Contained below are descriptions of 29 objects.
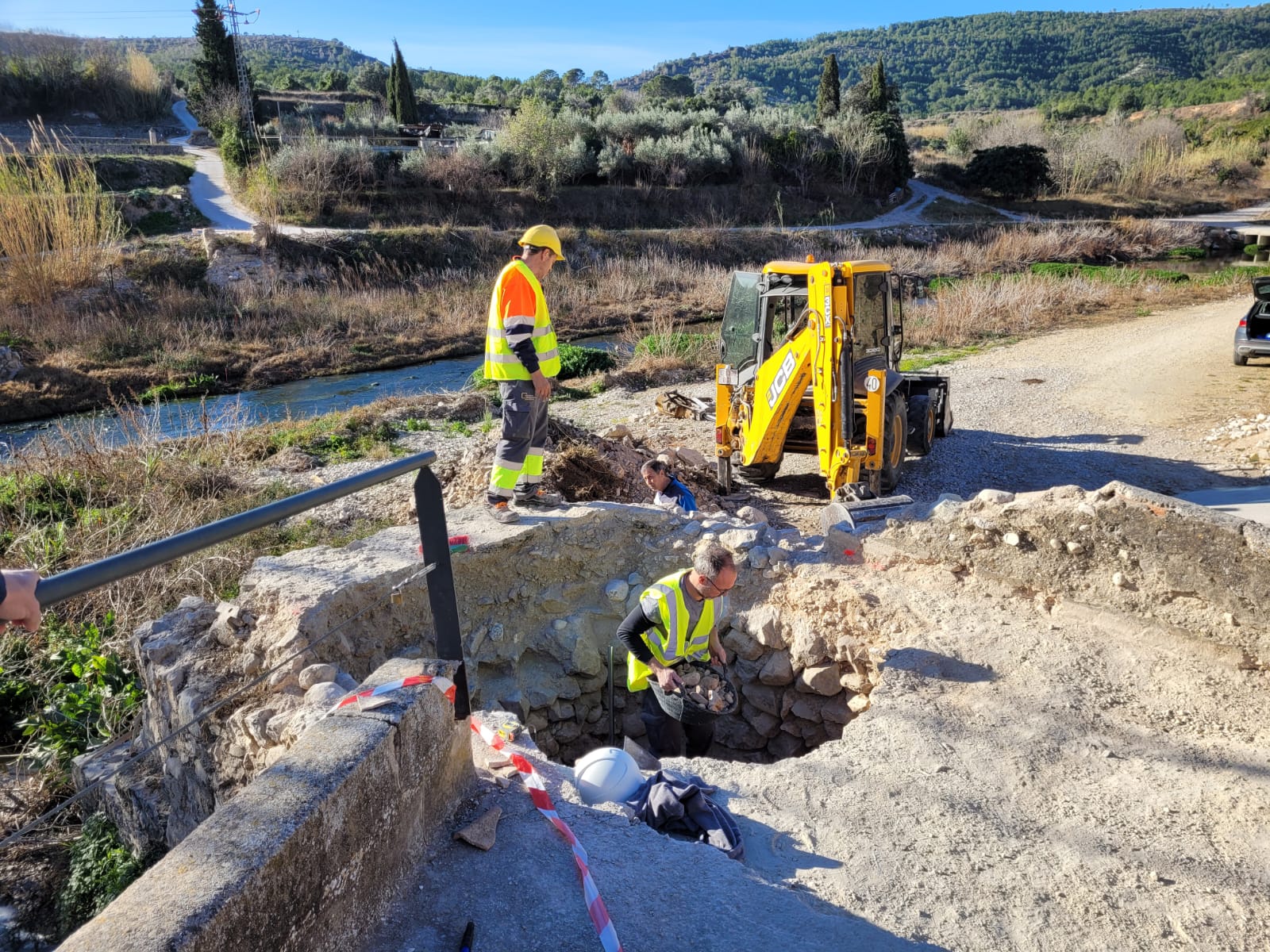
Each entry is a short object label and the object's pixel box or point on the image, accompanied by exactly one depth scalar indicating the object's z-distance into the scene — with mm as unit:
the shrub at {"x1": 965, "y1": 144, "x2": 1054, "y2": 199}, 41812
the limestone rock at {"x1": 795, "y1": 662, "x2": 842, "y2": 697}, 5609
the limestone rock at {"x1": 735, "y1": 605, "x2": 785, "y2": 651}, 5895
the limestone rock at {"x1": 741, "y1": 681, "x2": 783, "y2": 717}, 5953
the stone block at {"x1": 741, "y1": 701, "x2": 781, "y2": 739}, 5980
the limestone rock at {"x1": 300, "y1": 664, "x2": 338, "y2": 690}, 4152
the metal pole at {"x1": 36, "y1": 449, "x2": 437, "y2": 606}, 1646
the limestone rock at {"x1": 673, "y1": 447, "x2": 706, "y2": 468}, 9797
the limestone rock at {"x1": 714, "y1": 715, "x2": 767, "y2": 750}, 6078
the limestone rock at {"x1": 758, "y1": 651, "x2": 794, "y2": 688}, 5832
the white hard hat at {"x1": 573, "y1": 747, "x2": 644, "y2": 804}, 3736
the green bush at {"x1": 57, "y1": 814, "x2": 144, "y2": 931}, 4301
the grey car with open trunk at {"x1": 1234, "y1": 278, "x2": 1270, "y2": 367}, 13664
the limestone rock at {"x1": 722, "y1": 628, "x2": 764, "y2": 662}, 6004
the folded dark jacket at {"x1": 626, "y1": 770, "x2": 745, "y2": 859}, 3488
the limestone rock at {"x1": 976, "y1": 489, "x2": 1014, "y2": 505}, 5949
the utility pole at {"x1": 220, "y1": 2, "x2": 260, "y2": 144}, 34688
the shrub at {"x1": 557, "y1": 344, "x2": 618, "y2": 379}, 17062
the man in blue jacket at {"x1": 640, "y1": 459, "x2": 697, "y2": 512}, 7051
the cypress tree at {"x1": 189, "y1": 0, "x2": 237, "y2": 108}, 39344
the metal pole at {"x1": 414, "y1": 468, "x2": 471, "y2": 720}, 3010
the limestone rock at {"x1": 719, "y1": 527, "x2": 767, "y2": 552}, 6258
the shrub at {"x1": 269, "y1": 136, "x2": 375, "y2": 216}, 28703
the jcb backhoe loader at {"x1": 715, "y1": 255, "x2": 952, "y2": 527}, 7359
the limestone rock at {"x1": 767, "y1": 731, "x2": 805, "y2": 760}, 5922
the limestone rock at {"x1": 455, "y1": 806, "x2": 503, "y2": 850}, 2842
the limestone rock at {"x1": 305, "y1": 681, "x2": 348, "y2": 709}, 3834
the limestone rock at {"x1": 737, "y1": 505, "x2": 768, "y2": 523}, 7974
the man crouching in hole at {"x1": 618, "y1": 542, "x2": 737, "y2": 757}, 4391
